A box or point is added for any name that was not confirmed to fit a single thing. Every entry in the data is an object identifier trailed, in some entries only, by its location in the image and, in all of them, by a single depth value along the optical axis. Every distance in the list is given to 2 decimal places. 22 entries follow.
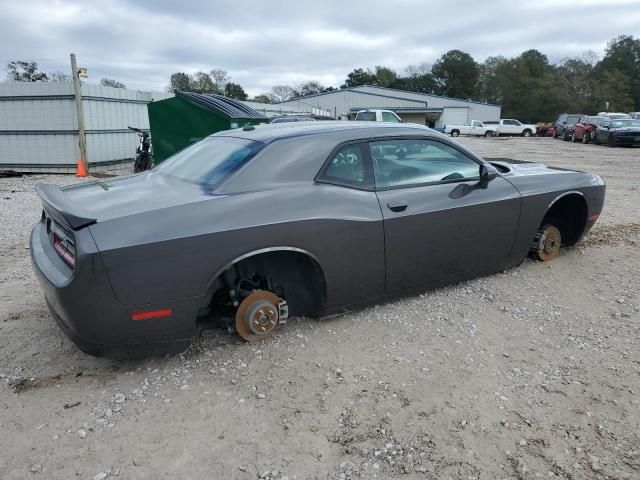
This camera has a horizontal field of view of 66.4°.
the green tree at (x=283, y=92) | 75.88
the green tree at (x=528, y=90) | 64.50
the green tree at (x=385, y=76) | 83.81
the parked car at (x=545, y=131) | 38.67
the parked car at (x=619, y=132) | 22.02
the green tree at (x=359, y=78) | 84.15
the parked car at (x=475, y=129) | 38.31
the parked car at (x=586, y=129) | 25.64
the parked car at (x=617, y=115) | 28.28
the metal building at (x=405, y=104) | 47.75
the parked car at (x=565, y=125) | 29.81
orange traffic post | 11.42
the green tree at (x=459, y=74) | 77.50
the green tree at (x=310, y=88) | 82.75
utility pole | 11.17
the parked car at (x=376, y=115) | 19.95
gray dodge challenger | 2.62
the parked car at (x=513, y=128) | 38.50
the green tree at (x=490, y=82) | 73.81
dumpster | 9.00
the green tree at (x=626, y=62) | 70.81
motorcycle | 11.06
